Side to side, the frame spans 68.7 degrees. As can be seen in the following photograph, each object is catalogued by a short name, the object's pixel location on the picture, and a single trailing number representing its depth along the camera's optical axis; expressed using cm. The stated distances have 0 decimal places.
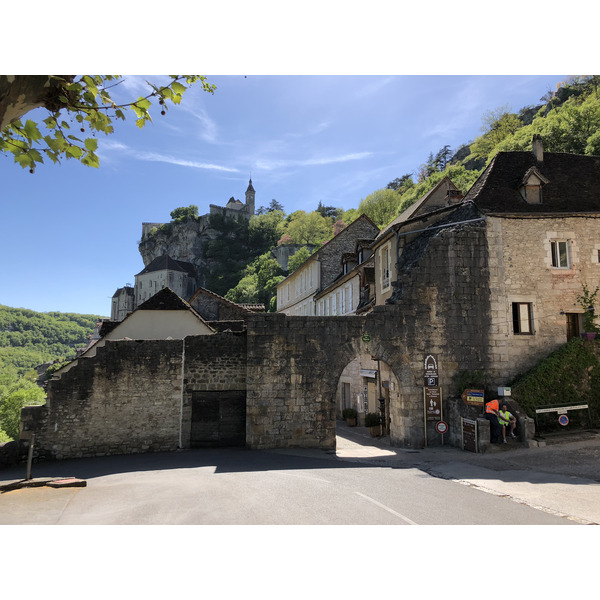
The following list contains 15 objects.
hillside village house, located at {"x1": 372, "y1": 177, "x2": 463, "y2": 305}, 1644
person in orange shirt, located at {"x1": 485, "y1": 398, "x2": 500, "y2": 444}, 1204
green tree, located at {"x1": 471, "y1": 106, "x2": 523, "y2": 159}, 6116
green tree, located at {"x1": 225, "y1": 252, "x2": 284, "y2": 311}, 6988
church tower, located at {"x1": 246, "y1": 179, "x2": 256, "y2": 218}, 11962
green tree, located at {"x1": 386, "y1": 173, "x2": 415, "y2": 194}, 10406
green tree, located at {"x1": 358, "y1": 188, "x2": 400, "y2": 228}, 6300
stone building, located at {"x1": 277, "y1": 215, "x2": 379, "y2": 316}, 3180
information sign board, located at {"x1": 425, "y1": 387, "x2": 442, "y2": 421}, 1334
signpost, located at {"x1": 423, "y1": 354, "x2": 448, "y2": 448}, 1334
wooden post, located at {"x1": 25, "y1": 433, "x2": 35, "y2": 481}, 918
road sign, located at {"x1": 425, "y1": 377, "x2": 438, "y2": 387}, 1341
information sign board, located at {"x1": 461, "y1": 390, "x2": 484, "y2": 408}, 1238
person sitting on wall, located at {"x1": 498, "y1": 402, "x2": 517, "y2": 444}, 1188
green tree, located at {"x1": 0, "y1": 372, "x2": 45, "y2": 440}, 4491
